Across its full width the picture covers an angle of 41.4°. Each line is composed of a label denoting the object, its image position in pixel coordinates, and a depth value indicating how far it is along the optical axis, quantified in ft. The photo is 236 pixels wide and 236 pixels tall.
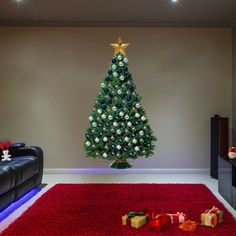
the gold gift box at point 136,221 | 10.26
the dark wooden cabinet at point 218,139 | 17.49
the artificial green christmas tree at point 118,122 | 16.40
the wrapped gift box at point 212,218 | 10.34
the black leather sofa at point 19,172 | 12.03
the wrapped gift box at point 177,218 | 10.71
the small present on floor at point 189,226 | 10.00
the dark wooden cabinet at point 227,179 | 12.69
